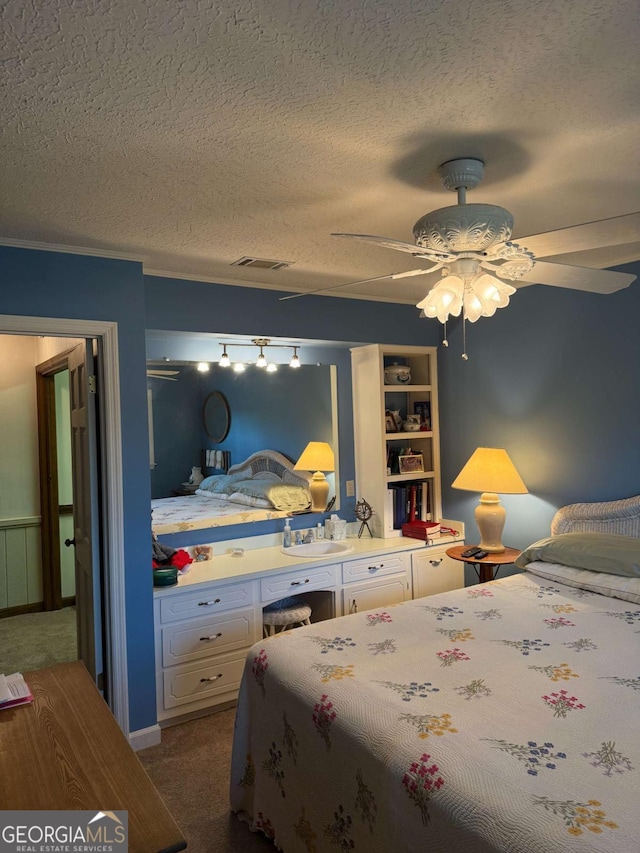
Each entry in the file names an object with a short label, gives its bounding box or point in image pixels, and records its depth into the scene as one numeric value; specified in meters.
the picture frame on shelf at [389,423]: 4.27
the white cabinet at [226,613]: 3.07
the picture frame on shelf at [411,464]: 4.29
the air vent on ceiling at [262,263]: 3.10
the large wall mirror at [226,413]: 3.55
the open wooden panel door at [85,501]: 2.93
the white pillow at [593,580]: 2.73
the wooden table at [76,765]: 1.32
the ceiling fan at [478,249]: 1.89
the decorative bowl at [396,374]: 4.28
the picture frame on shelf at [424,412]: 4.38
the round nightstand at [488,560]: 3.55
